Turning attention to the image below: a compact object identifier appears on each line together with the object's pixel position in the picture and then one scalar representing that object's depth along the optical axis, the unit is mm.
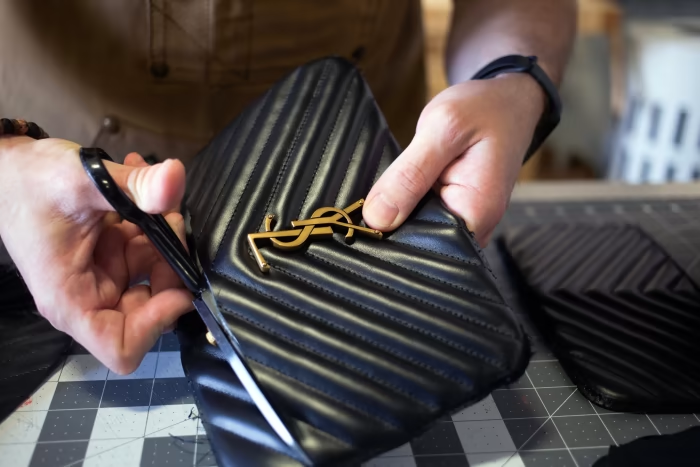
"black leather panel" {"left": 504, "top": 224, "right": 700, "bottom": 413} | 587
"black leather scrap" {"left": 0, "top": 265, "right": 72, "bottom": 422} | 558
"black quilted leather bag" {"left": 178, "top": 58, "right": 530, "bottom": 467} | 442
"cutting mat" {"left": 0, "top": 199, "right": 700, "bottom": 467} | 508
